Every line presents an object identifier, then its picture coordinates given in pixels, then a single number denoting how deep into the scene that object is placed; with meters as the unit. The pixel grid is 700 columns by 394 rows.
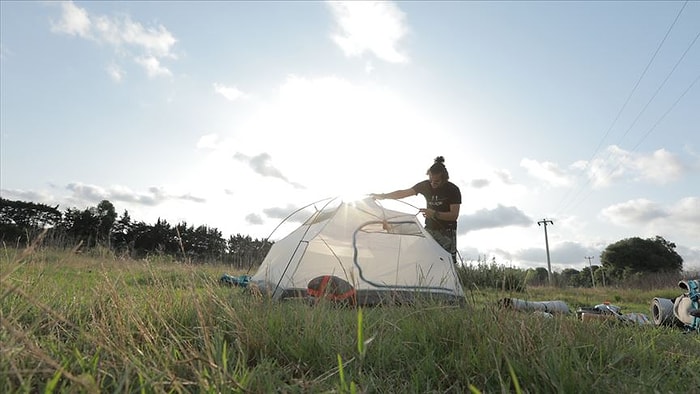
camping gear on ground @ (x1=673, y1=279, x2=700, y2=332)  3.55
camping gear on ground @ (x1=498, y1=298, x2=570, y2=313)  2.67
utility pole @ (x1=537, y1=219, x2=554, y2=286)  44.25
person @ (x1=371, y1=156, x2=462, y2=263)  5.59
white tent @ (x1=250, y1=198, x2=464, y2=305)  4.77
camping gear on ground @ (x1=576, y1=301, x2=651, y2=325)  3.16
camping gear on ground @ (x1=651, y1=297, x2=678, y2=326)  3.98
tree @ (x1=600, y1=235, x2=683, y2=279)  37.44
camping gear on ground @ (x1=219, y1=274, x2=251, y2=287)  6.18
